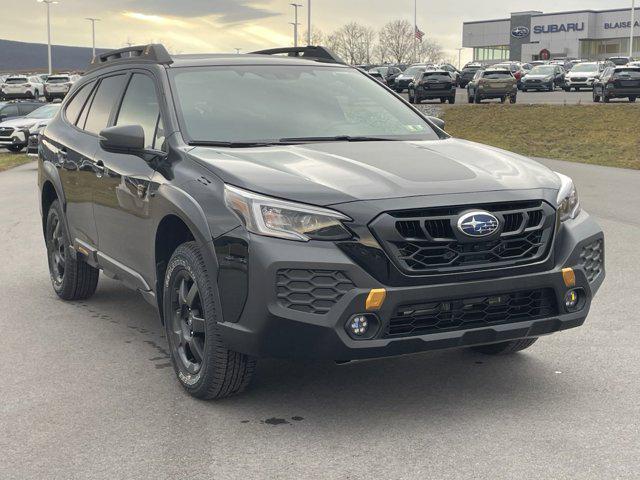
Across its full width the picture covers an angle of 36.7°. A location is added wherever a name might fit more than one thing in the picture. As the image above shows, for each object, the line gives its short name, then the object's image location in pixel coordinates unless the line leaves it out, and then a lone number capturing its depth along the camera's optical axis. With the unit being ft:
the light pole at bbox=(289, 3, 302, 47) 287.69
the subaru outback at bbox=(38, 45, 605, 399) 14.20
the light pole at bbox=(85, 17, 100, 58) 421.59
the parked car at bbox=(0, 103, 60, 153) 98.58
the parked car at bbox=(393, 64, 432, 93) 187.32
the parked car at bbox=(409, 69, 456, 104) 143.02
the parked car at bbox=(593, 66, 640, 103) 123.54
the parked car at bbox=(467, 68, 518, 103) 137.18
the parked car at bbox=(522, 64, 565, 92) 182.39
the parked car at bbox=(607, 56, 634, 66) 230.58
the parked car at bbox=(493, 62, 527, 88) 205.81
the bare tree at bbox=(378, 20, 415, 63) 453.58
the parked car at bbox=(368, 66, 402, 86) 201.96
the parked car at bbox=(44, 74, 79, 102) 214.07
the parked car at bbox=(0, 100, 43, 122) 112.68
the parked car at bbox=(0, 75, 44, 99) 225.97
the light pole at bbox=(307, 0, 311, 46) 269.11
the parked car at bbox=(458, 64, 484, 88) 232.12
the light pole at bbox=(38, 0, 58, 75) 336.86
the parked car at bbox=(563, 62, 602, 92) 174.50
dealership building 378.94
